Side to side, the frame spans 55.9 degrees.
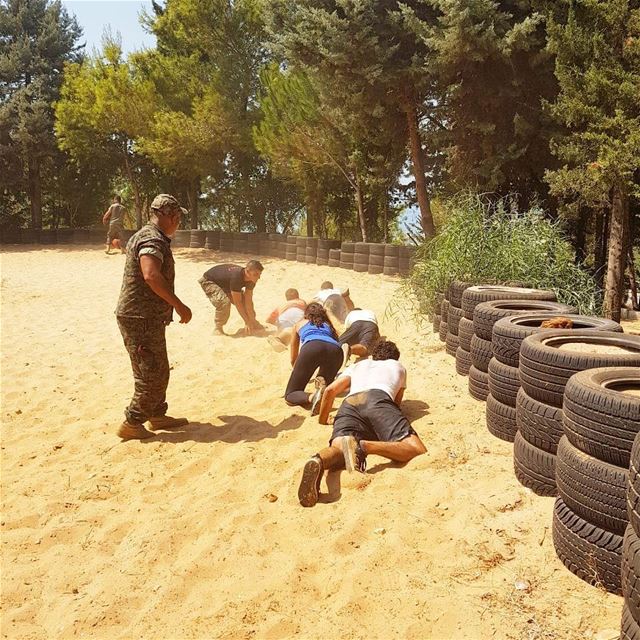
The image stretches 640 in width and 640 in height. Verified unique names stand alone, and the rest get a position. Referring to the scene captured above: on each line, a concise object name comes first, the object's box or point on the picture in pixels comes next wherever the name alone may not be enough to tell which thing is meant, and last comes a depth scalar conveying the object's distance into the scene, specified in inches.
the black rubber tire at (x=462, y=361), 251.6
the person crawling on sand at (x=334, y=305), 342.6
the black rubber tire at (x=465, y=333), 245.4
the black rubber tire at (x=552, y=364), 138.9
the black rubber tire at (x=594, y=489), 110.0
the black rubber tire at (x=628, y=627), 88.9
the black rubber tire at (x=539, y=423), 139.6
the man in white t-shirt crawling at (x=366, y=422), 161.3
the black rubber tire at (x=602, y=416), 110.0
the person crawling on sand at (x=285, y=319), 320.5
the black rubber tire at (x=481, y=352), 209.8
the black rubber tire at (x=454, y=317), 285.7
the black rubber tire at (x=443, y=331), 309.6
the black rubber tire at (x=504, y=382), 174.4
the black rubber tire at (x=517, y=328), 175.3
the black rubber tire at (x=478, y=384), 215.3
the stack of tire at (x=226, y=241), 922.1
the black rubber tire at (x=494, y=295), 246.5
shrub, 317.4
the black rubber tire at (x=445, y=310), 307.9
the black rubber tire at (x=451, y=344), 287.0
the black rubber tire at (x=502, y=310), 206.4
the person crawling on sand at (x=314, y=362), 229.3
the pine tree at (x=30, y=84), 1108.5
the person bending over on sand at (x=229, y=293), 359.3
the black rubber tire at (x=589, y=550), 110.6
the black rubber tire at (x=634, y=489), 92.3
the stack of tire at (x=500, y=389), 175.6
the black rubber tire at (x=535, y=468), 141.5
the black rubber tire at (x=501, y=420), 177.5
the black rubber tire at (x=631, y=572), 89.1
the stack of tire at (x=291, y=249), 812.6
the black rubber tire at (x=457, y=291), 285.4
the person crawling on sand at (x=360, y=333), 283.9
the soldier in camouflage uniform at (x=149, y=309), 191.1
